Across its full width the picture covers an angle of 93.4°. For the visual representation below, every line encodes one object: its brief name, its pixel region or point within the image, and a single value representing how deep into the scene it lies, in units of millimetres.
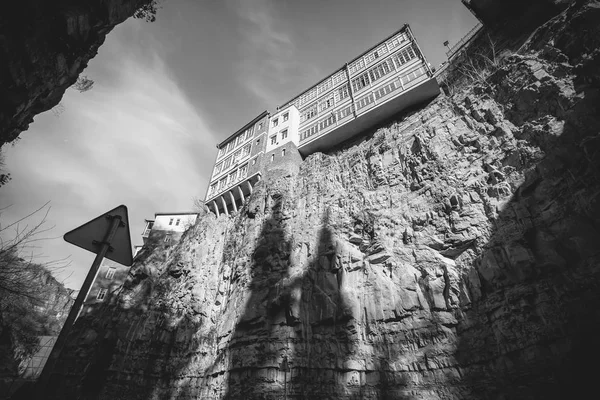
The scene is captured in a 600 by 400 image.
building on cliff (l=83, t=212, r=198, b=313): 36094
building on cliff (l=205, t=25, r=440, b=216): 24672
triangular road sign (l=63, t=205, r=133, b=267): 3740
